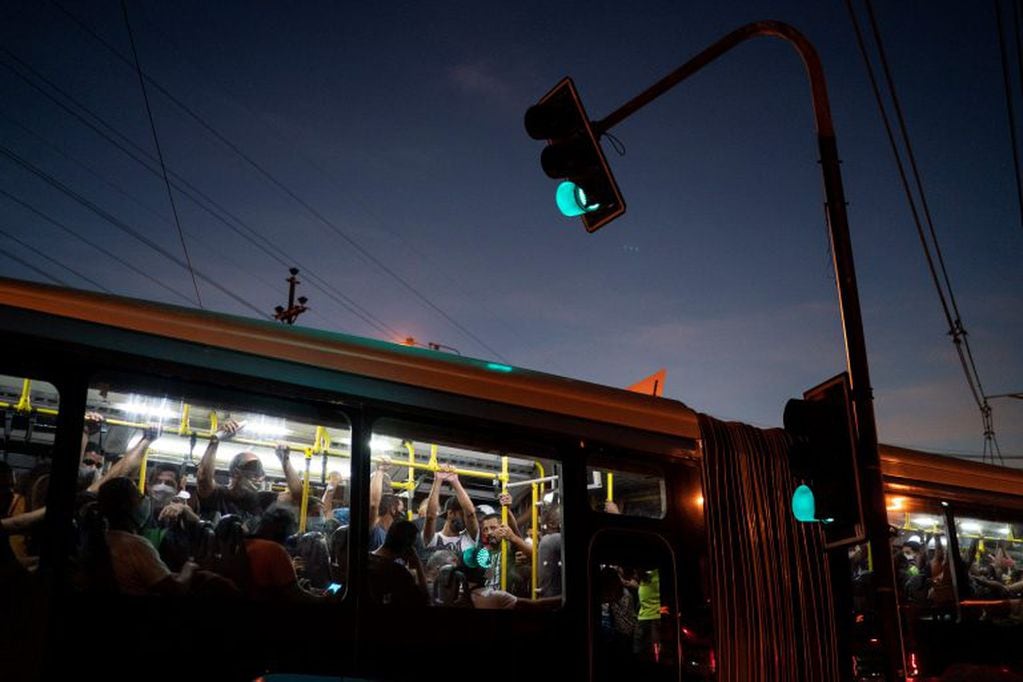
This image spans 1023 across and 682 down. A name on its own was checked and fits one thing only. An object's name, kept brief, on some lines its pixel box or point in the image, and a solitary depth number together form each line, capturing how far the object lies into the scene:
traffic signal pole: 5.89
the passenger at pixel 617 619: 6.01
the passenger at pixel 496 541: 6.17
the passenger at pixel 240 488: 5.70
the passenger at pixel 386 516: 5.44
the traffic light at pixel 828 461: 5.82
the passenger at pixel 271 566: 4.93
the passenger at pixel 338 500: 5.26
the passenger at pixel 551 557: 5.98
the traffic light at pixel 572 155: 6.69
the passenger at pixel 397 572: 5.23
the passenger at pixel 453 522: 6.52
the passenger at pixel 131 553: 4.61
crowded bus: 4.57
